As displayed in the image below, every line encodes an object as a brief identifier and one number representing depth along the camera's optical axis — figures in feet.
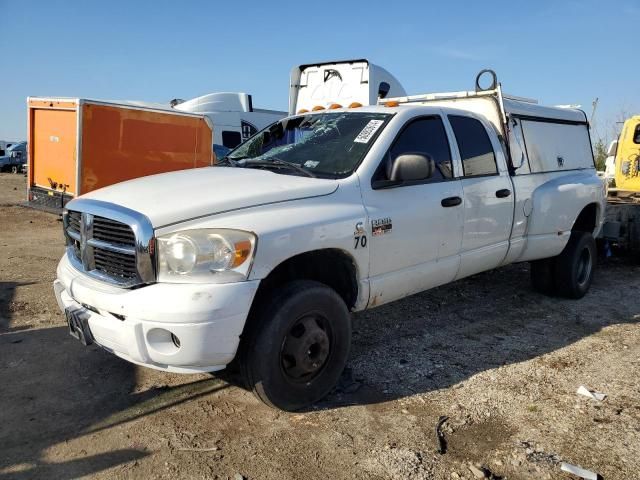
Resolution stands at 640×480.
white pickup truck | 9.44
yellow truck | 25.05
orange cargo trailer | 29.53
